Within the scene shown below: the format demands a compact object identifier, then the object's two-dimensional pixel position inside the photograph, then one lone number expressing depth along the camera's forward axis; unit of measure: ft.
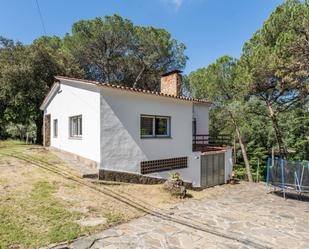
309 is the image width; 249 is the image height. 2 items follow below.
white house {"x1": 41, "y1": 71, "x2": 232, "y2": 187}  31.63
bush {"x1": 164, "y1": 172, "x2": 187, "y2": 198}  29.35
